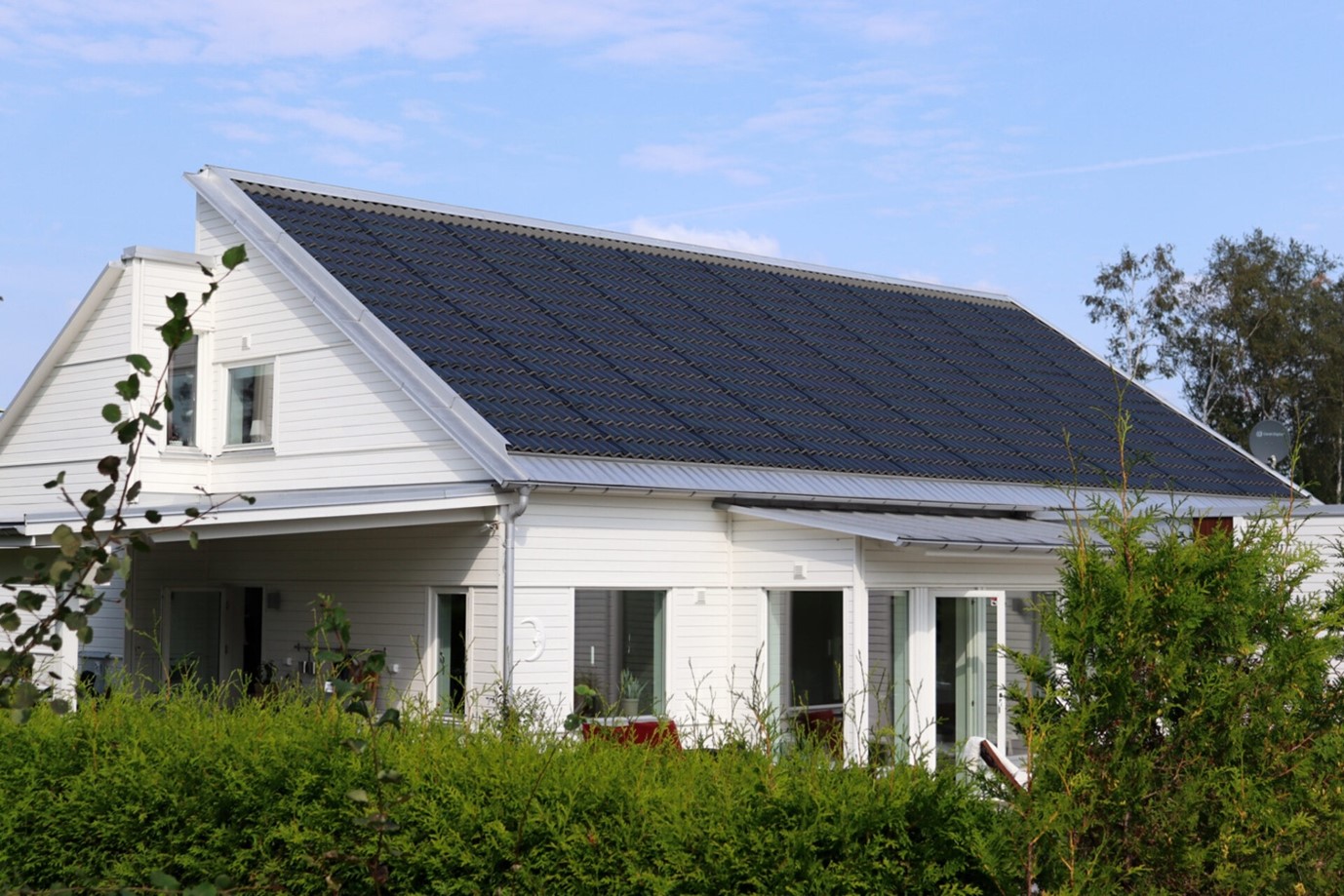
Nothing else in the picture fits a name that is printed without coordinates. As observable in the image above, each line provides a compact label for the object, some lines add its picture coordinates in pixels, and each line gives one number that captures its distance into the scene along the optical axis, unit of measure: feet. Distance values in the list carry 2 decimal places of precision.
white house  48.93
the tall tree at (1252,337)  156.46
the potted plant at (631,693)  51.06
